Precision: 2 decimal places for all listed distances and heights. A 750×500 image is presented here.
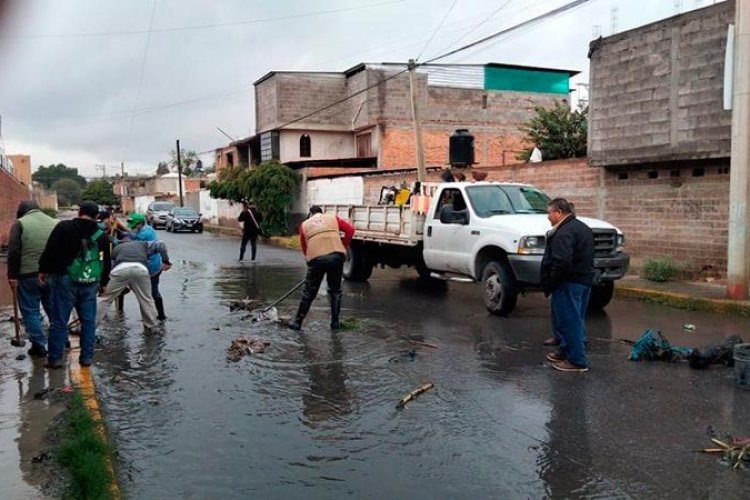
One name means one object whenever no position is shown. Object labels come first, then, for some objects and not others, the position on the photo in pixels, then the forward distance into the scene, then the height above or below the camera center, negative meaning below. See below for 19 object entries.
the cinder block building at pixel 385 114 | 34.38 +4.29
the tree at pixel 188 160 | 96.12 +5.34
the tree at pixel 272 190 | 30.78 +0.32
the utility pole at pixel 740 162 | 10.84 +0.45
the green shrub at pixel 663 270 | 13.16 -1.49
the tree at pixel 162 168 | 112.54 +5.03
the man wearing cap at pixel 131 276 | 8.70 -0.97
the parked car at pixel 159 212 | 41.88 -0.80
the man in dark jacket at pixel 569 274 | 7.03 -0.83
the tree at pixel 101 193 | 91.38 +0.91
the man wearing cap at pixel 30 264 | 7.34 -0.67
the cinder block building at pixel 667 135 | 12.73 +1.13
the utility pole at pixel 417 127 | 20.14 +1.98
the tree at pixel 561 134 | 22.03 +1.90
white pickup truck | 10.07 -0.71
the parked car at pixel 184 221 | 37.88 -1.22
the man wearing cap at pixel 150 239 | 9.53 -0.55
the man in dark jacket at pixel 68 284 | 6.64 -0.81
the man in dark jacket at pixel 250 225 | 19.22 -0.76
